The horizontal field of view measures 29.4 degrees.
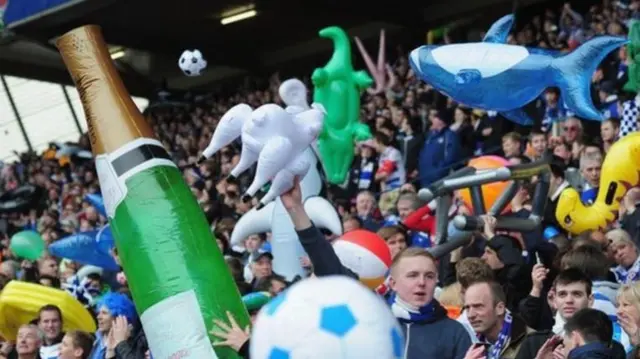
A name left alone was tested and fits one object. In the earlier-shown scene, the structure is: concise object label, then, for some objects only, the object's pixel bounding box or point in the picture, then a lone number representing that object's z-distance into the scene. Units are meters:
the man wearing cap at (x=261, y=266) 8.02
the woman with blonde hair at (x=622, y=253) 6.68
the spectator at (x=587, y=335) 4.46
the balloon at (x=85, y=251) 11.30
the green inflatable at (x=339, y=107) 10.81
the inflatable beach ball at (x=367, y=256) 7.52
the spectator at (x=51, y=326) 8.09
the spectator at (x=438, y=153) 12.42
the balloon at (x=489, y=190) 8.88
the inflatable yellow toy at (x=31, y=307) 8.79
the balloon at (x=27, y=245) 13.98
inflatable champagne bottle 5.31
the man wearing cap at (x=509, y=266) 6.36
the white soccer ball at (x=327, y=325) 2.57
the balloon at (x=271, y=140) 5.38
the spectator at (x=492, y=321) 5.27
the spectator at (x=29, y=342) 7.93
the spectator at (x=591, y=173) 8.57
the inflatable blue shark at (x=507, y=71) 6.49
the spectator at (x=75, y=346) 7.40
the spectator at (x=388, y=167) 12.45
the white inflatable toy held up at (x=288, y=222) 8.38
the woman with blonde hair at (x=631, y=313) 4.93
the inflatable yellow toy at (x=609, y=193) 8.02
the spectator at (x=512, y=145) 9.99
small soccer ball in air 10.40
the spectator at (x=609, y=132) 9.52
